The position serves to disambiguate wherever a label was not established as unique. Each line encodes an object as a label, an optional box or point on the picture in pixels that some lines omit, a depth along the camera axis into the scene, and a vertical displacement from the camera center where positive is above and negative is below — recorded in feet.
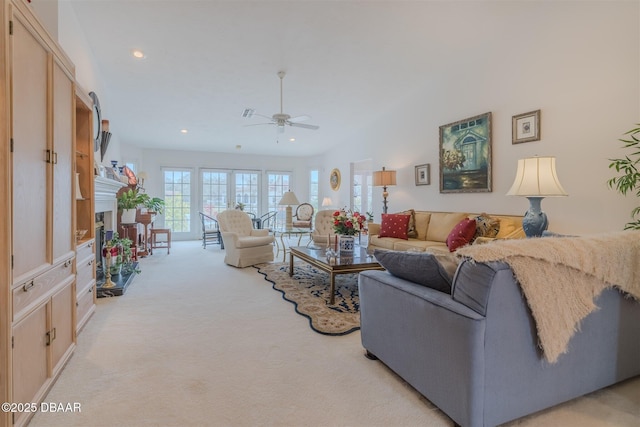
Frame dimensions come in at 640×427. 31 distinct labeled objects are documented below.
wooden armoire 4.37 -0.01
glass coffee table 10.53 -1.81
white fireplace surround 11.07 +0.47
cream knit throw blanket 4.54 -0.97
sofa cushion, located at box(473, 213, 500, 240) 12.28 -0.64
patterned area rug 8.96 -3.09
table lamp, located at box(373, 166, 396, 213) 18.60 +1.91
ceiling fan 14.01 +4.11
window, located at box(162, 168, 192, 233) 27.86 +1.03
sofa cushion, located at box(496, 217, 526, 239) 11.60 -0.66
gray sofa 4.47 -2.20
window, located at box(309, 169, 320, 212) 31.96 +2.28
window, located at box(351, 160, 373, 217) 25.49 +1.75
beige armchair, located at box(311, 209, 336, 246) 19.19 -0.76
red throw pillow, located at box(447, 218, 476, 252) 12.42 -0.93
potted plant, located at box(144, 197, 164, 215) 20.15 +0.42
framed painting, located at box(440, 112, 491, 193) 13.74 +2.54
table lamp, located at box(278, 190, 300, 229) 24.22 +0.81
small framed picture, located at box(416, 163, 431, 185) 16.85 +1.96
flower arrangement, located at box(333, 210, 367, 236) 13.05 -0.55
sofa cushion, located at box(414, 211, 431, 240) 16.06 -0.69
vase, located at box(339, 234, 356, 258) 12.76 -1.35
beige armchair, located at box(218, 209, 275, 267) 16.72 -1.60
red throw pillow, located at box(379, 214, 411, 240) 15.96 -0.77
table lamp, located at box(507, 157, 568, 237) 8.69 +0.67
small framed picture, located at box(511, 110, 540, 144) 11.73 +3.18
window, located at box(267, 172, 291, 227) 31.40 +2.14
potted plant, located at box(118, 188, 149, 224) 16.38 +0.35
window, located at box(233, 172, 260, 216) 30.17 +1.95
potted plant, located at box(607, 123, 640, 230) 8.20 +1.08
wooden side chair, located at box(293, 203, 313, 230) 28.37 -0.23
